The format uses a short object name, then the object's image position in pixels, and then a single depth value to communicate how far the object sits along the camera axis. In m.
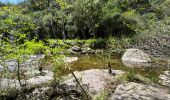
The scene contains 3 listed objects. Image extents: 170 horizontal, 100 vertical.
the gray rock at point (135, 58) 8.00
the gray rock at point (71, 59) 8.74
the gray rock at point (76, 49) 11.75
